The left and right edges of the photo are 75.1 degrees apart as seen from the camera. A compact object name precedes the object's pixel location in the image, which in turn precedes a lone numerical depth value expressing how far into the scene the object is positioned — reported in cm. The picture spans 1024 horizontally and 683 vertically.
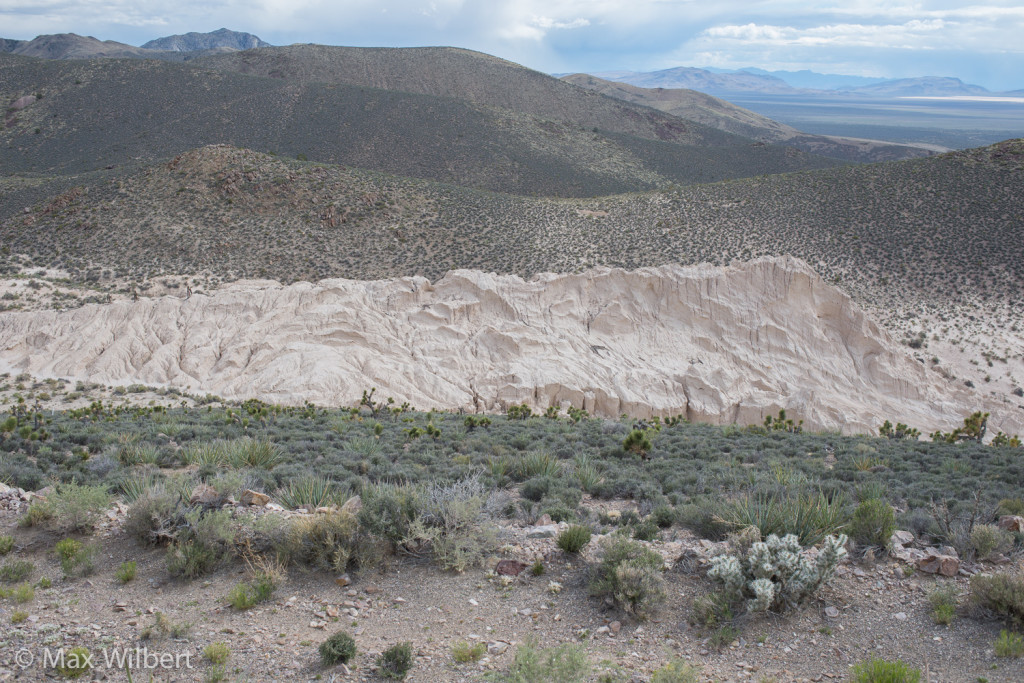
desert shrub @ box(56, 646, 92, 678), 589
